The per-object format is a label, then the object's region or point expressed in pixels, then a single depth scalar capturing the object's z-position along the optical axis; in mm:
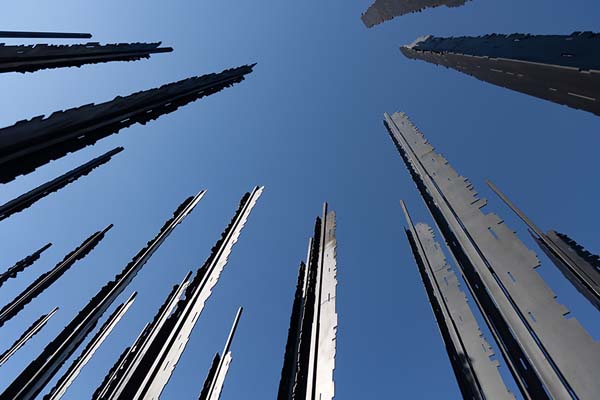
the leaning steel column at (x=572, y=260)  13338
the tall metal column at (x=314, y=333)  5984
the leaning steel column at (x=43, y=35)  6917
